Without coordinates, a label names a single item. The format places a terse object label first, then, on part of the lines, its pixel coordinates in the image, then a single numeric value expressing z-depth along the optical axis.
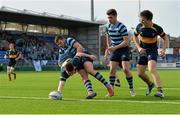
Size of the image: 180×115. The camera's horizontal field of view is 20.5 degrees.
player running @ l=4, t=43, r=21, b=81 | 26.21
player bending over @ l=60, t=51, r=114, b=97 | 10.98
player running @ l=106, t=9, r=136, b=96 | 11.92
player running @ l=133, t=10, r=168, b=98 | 11.05
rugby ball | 10.67
